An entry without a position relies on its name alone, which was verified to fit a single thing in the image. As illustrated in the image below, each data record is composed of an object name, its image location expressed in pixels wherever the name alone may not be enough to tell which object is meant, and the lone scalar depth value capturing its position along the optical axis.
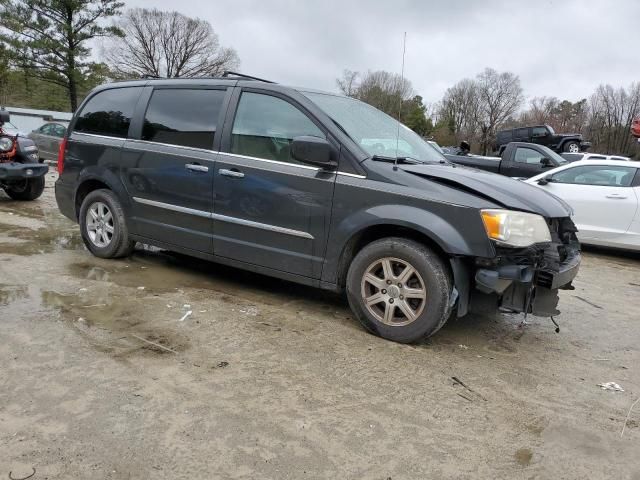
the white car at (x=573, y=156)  14.33
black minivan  3.56
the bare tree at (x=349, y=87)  62.41
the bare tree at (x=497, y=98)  68.69
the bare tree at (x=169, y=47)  51.50
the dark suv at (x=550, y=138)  22.00
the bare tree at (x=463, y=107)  68.62
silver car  16.75
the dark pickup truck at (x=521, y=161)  11.38
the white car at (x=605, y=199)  7.65
